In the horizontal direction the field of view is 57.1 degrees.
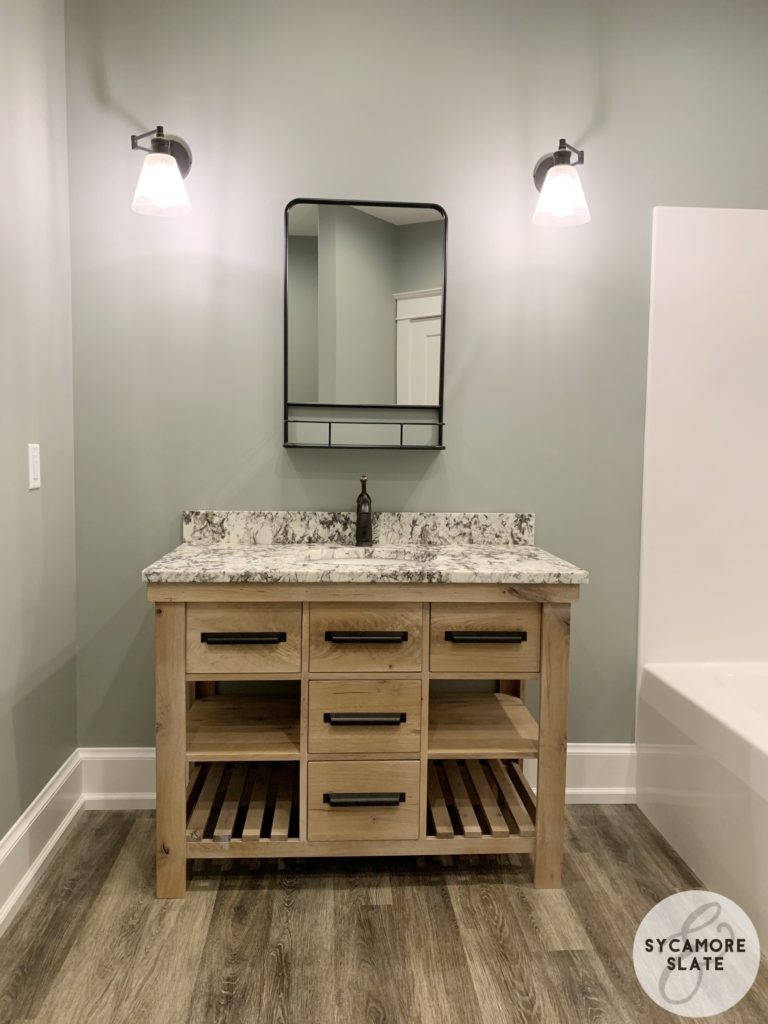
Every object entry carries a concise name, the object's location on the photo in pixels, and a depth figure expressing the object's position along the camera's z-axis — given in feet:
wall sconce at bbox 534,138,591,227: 6.75
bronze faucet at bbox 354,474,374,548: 7.38
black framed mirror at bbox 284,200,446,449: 7.37
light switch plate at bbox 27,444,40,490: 6.36
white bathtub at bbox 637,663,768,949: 5.68
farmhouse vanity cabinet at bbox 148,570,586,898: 5.94
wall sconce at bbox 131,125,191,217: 6.46
